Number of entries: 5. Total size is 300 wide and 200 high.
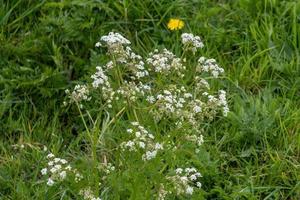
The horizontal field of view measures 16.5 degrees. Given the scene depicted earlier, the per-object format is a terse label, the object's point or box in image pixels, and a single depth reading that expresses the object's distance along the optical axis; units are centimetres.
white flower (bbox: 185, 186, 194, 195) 332
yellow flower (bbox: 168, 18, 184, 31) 526
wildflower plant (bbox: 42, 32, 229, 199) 344
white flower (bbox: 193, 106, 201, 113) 351
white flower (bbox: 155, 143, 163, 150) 338
